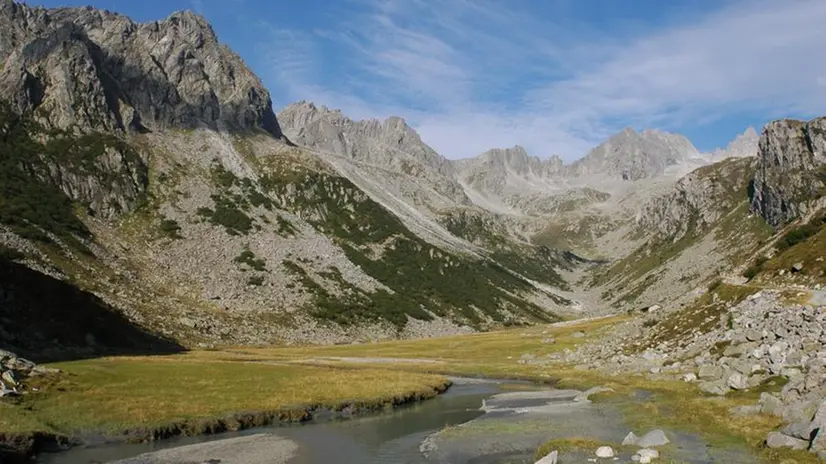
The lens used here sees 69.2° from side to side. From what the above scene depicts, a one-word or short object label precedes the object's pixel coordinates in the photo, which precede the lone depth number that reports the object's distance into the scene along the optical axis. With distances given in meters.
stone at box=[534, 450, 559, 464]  31.92
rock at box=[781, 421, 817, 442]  29.81
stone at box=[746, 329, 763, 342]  56.81
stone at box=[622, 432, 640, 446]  36.44
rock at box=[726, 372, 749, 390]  50.04
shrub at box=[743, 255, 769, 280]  87.28
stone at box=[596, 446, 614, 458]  33.35
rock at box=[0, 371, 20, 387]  46.88
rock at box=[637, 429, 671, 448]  35.61
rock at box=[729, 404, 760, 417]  40.31
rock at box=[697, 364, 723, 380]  56.87
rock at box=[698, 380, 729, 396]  51.24
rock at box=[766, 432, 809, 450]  29.99
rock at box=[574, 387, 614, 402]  60.36
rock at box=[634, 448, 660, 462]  31.28
